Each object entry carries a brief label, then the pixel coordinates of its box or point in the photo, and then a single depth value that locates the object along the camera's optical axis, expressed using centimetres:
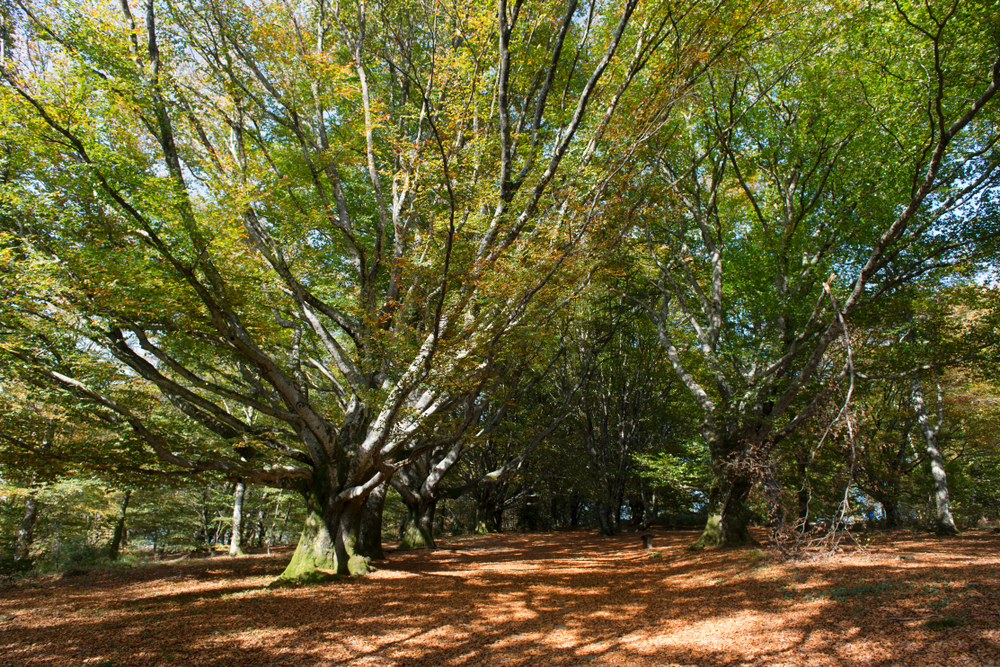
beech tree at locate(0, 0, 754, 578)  641
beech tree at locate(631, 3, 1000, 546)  774
